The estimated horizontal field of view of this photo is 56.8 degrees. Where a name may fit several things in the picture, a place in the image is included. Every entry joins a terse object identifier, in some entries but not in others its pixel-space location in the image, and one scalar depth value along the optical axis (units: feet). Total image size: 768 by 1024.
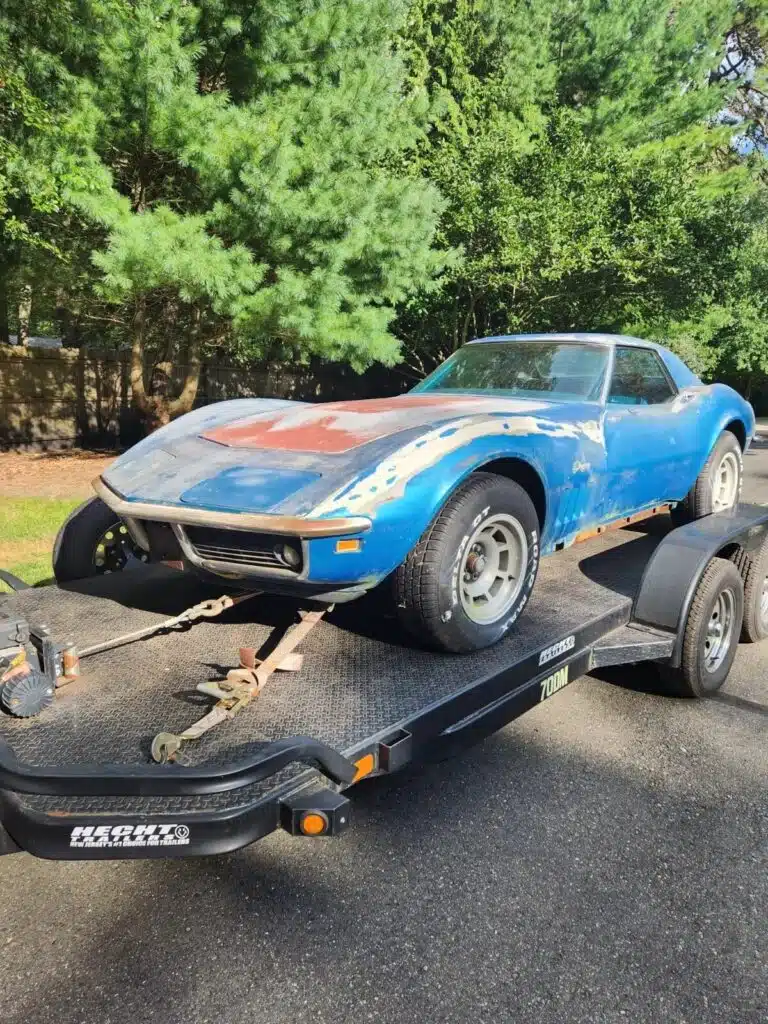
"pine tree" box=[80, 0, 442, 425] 24.50
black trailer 5.63
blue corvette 7.68
